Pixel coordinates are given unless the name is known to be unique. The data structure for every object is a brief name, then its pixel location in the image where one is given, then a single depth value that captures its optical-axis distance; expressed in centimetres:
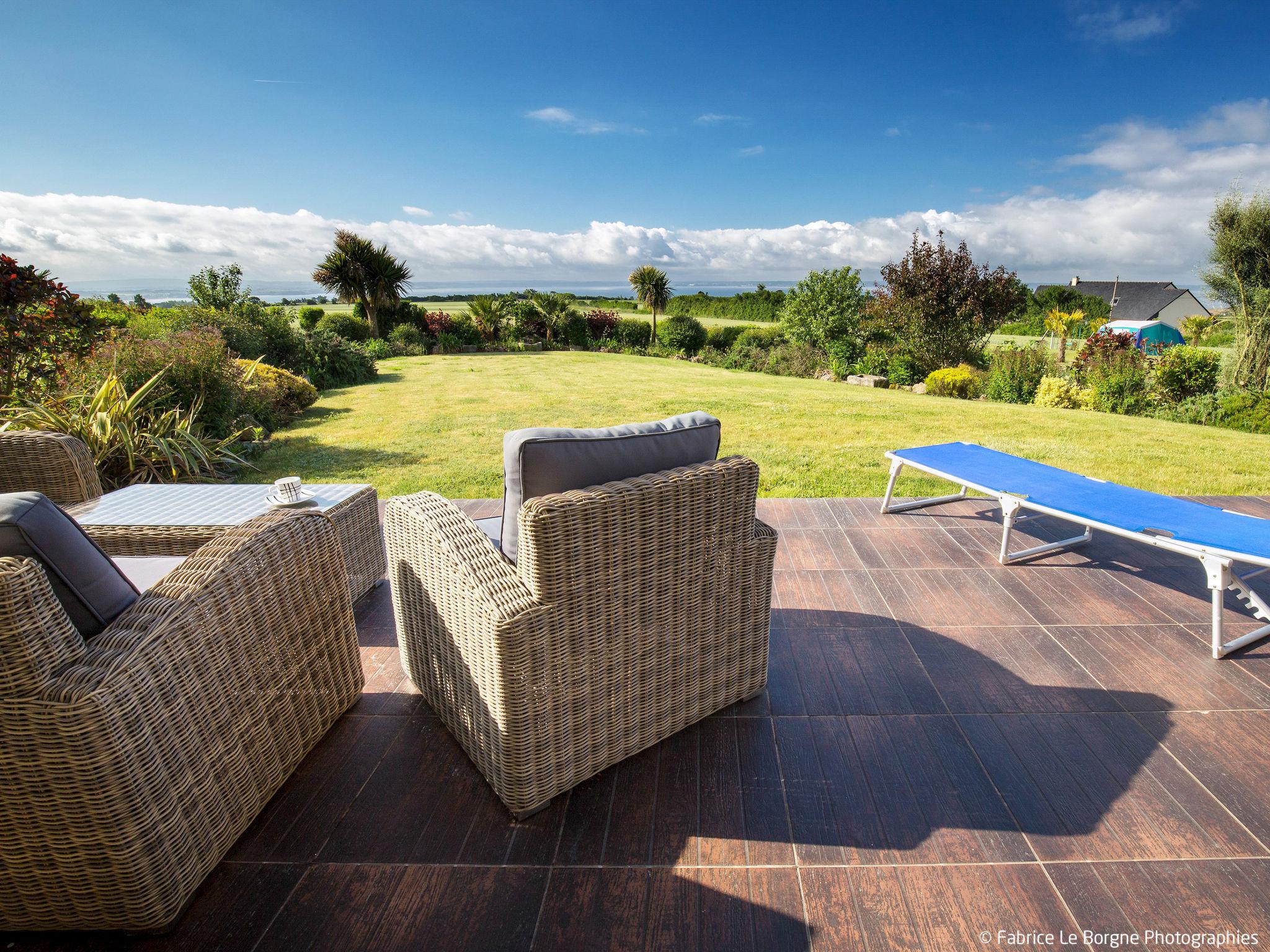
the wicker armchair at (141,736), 111
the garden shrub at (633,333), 2209
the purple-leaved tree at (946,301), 1368
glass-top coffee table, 247
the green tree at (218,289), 1152
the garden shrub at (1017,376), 1081
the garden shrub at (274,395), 745
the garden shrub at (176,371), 523
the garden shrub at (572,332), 2130
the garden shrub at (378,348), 1662
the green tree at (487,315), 2025
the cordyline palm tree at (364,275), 1852
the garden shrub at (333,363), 1164
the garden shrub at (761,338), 1912
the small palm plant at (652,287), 2344
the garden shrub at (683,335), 2105
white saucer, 241
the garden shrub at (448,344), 1912
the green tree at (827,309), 1892
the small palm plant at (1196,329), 2017
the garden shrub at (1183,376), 947
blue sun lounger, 240
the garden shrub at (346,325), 1702
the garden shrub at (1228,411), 795
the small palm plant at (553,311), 2116
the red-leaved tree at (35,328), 402
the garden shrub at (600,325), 2212
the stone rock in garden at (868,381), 1323
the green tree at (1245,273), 1009
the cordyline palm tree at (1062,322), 1340
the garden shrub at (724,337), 2102
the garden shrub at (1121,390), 936
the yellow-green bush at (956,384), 1158
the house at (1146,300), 3859
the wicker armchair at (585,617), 152
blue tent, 2167
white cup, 242
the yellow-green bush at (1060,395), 986
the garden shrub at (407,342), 1769
